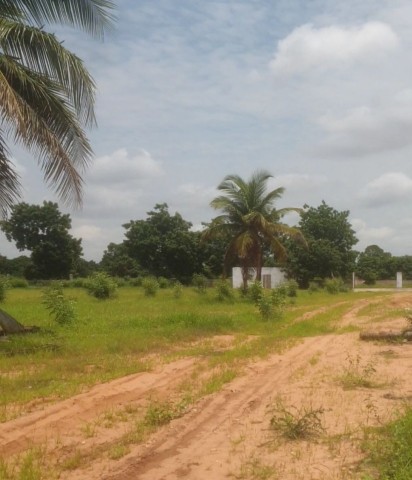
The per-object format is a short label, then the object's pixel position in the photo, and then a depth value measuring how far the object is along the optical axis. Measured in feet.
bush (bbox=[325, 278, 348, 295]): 115.34
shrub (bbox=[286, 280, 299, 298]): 95.38
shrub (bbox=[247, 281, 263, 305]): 70.12
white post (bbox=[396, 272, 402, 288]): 147.54
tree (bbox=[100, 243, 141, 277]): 142.61
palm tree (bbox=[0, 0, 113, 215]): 29.04
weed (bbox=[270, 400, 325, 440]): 16.44
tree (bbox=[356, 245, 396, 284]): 166.61
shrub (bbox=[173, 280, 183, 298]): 81.82
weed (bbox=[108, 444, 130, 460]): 15.12
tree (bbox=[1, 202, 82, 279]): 137.18
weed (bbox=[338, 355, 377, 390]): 23.72
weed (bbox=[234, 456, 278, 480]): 13.51
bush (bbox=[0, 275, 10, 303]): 74.38
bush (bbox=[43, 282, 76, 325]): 45.70
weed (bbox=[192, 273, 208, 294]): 90.33
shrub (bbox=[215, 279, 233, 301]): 77.05
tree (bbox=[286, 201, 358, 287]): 138.21
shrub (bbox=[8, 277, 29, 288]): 117.80
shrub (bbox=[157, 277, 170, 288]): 115.75
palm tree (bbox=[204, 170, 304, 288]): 78.64
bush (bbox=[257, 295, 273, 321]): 54.29
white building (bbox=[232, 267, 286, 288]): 117.63
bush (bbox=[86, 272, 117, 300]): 77.97
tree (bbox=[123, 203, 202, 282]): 135.64
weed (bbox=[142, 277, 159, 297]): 86.94
